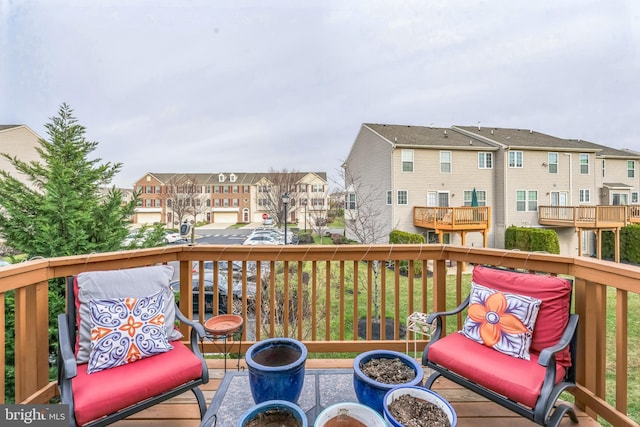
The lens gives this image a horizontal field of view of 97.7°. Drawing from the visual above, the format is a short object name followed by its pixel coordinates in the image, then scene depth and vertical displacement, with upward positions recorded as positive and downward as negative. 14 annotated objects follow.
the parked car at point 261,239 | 16.79 -1.77
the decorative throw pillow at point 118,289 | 1.66 -0.50
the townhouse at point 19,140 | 11.02 +2.93
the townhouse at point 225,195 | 22.12 +1.48
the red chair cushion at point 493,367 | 1.48 -0.92
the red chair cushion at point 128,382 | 1.33 -0.89
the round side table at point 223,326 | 1.78 -0.76
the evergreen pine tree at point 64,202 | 3.60 +0.13
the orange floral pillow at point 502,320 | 1.73 -0.74
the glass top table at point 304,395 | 1.13 -0.84
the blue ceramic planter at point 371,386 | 0.99 -0.65
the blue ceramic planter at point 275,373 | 1.03 -0.63
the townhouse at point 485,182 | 13.44 +1.30
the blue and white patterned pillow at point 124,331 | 1.58 -0.72
